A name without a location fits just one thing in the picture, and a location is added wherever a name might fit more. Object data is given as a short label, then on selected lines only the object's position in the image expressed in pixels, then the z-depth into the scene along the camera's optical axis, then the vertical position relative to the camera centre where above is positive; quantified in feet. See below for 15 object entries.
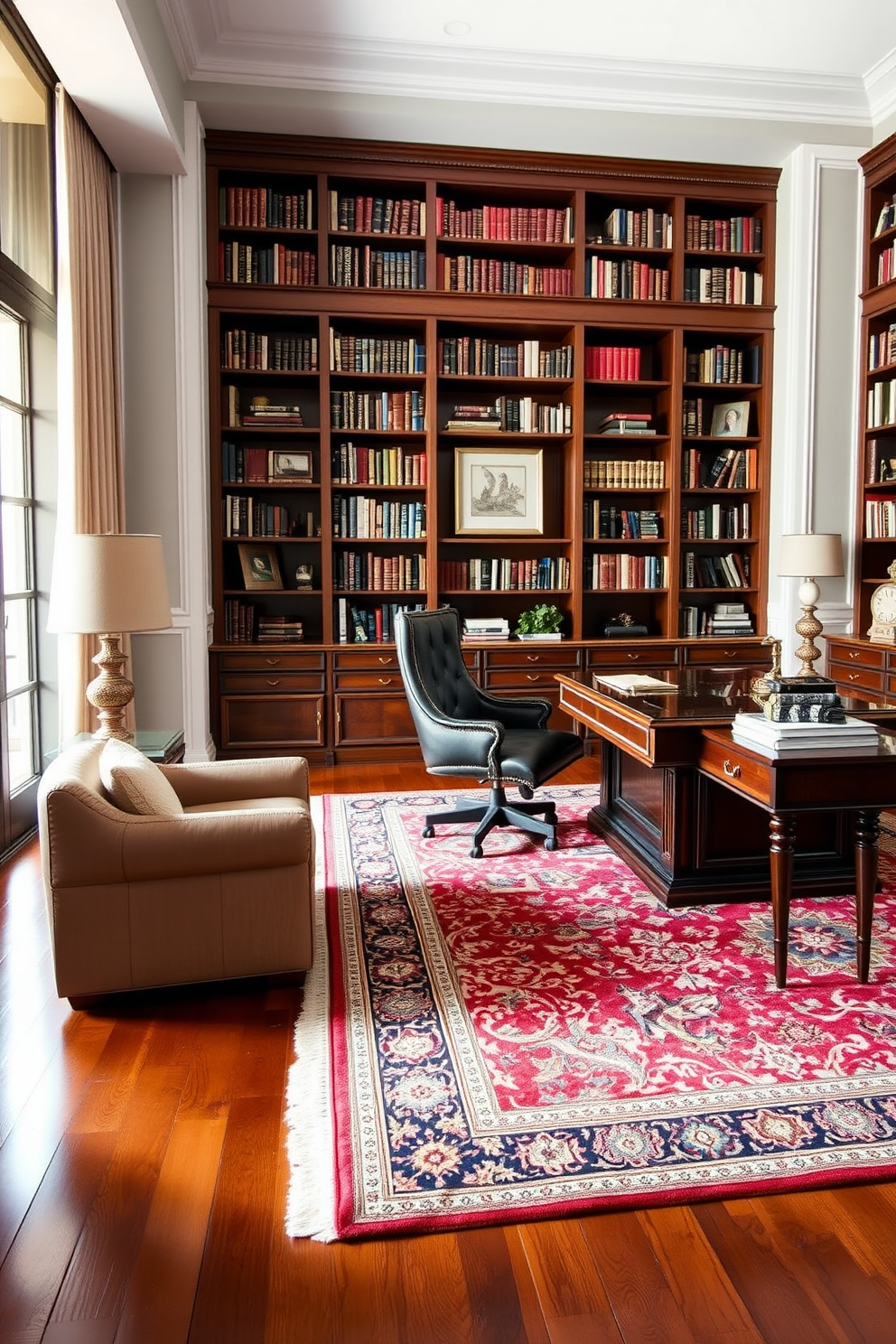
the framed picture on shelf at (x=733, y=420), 19.63 +4.01
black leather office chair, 12.45 -1.73
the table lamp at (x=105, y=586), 10.06 +0.25
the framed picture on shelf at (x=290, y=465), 18.49 +2.86
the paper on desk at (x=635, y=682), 12.01 -0.97
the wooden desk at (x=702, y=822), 10.22 -2.50
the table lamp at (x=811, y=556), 17.38 +1.00
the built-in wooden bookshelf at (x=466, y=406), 17.95 +4.15
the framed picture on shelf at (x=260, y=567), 18.62 +0.83
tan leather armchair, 7.96 -2.46
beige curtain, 13.28 +3.70
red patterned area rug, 5.89 -3.53
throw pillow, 8.29 -1.60
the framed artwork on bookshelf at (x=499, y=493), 19.31 +2.42
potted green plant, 19.03 -0.29
